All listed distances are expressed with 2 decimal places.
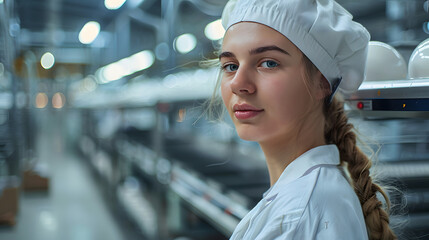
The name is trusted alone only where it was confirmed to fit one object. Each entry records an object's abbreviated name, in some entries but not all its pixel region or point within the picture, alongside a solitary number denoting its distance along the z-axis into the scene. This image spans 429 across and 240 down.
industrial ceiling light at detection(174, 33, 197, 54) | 3.42
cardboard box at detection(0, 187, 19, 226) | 1.75
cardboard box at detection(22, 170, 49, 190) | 2.41
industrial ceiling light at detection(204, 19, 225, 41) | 2.57
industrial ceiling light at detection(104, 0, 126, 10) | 2.46
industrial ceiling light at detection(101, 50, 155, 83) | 4.12
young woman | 0.61
